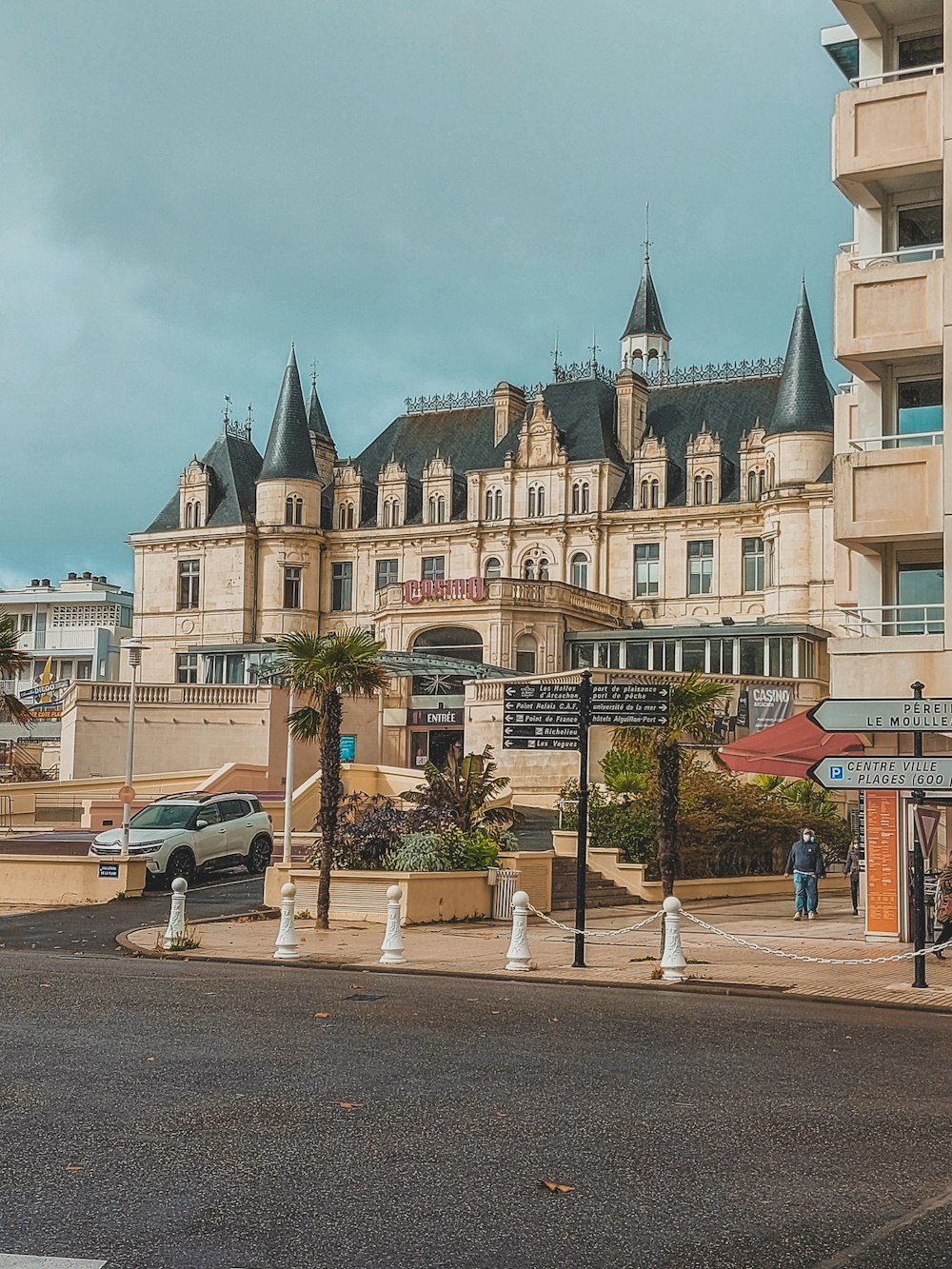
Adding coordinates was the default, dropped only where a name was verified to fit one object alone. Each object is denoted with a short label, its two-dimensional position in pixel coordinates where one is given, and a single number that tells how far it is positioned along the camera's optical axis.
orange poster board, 20.58
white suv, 28.73
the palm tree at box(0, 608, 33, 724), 31.92
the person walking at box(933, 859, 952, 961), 17.91
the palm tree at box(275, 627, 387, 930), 22.67
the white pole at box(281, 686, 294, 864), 28.46
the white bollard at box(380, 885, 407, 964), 17.67
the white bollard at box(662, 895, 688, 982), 16.31
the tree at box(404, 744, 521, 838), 25.73
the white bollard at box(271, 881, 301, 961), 18.11
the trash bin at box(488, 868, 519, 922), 24.06
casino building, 63.12
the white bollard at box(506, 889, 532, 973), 17.00
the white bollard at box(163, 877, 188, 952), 19.00
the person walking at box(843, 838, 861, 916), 26.17
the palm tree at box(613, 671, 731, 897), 24.06
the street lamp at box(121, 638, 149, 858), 32.29
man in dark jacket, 24.91
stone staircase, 27.05
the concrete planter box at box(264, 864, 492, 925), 22.83
